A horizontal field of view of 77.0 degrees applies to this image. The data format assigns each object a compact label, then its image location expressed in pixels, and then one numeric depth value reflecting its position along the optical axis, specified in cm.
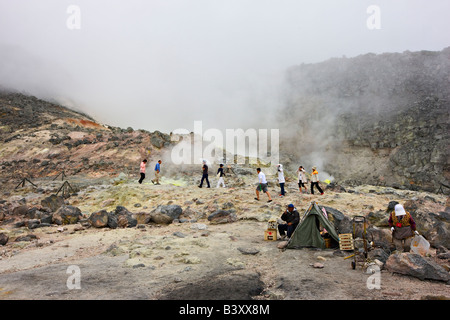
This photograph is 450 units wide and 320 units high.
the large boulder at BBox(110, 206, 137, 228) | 994
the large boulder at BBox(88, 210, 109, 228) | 989
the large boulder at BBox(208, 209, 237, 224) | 1047
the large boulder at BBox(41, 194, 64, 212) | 1244
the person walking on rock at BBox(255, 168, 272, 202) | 1202
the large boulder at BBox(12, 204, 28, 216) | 1185
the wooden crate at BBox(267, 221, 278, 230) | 831
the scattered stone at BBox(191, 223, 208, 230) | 958
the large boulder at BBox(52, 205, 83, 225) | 1059
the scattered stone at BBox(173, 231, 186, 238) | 834
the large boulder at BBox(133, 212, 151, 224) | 1050
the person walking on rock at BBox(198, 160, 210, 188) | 1492
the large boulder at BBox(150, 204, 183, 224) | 1041
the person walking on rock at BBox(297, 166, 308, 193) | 1433
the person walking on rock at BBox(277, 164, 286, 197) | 1296
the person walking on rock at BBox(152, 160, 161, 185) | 1621
